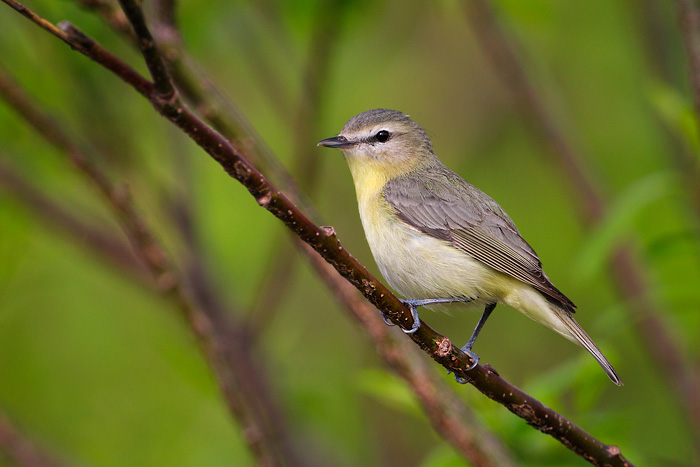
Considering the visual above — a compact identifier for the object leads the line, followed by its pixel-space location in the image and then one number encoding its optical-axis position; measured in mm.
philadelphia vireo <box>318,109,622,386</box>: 6535
